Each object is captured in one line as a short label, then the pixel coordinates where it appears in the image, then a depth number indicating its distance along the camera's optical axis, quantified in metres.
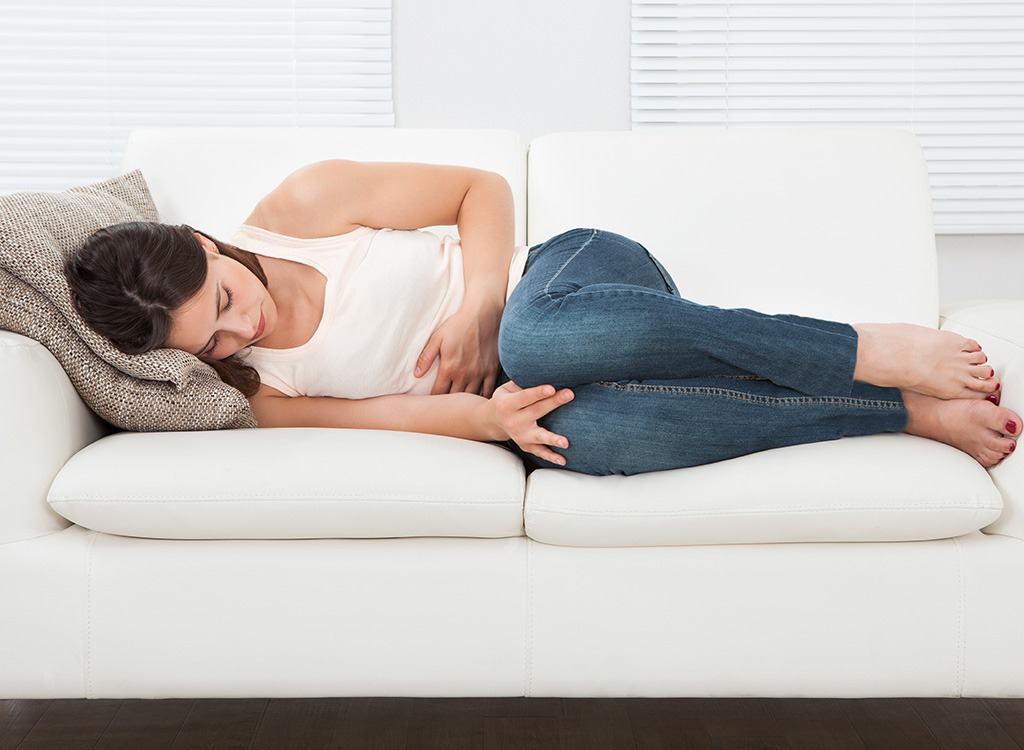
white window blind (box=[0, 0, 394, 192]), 2.43
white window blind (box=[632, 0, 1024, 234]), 2.43
